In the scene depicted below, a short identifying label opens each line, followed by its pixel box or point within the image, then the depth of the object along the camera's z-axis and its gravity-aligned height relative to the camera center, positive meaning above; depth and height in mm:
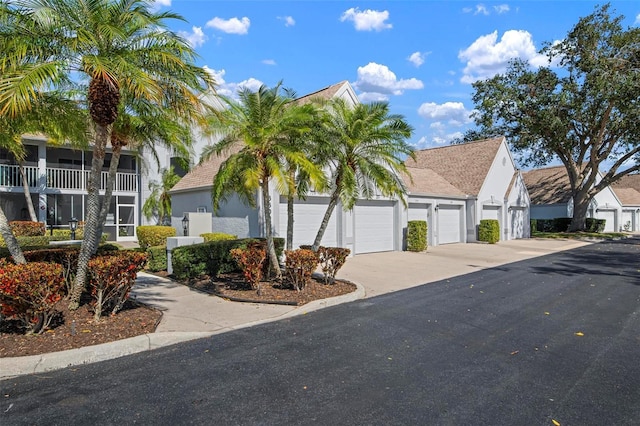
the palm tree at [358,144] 10312 +1903
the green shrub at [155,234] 17172 -757
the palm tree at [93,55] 6148 +2739
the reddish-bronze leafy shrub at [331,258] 9969 -1056
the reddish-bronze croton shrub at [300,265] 9102 -1136
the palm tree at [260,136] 8836 +1820
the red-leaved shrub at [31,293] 5539 -1070
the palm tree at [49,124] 7202 +2070
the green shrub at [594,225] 35469 -948
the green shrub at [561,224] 35062 -839
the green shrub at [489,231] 23544 -952
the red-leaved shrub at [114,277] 6626 -1010
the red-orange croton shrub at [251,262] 8969 -1025
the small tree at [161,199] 22688 +1003
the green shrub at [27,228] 18062 -512
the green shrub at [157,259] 12312 -1297
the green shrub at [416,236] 18828 -977
